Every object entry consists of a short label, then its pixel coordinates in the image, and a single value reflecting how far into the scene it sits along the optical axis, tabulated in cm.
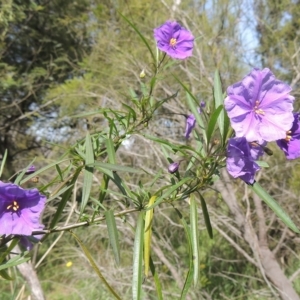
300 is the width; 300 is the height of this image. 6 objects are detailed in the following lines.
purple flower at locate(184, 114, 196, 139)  39
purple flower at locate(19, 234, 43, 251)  29
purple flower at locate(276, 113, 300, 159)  29
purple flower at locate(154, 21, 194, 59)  39
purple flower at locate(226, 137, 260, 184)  27
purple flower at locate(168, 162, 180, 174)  33
